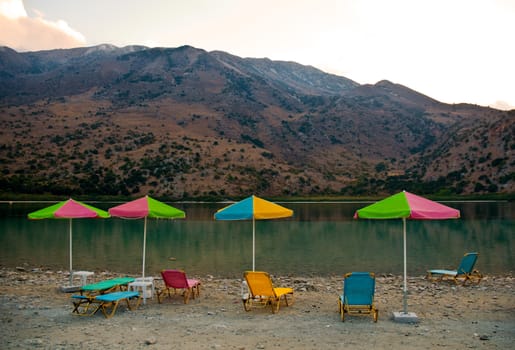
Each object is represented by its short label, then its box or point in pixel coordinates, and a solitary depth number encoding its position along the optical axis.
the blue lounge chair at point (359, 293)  8.88
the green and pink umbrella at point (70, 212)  11.54
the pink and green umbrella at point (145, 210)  10.59
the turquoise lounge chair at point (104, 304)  9.31
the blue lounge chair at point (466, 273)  13.60
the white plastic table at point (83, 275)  11.90
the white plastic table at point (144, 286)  10.40
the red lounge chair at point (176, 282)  10.41
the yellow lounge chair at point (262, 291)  9.50
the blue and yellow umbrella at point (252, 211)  10.09
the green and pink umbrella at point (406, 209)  8.69
